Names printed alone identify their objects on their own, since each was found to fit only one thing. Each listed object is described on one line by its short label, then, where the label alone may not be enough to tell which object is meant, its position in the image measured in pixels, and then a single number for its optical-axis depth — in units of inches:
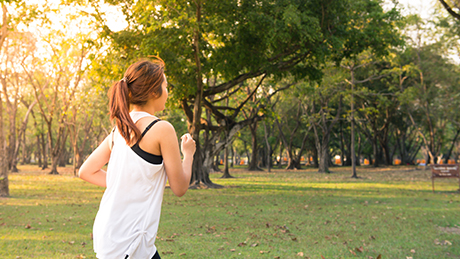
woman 77.9
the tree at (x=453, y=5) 400.3
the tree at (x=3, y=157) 574.6
